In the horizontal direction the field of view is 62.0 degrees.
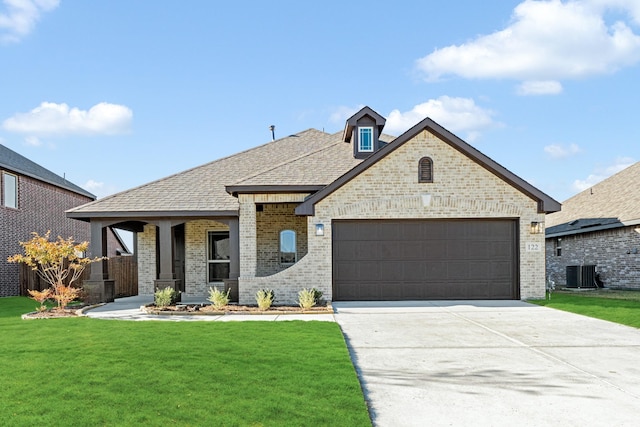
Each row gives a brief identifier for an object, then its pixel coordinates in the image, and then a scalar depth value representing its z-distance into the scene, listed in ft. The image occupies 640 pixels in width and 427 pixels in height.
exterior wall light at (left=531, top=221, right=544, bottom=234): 53.47
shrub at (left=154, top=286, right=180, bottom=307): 50.52
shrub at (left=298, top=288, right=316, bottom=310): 47.47
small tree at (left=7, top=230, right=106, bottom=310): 47.83
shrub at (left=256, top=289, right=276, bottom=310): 47.75
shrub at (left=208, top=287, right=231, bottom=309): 48.93
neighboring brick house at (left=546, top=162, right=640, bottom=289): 68.90
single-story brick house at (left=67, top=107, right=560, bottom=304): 53.16
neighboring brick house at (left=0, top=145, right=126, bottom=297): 73.46
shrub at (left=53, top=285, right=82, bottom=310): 47.26
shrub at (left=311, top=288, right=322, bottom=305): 49.90
